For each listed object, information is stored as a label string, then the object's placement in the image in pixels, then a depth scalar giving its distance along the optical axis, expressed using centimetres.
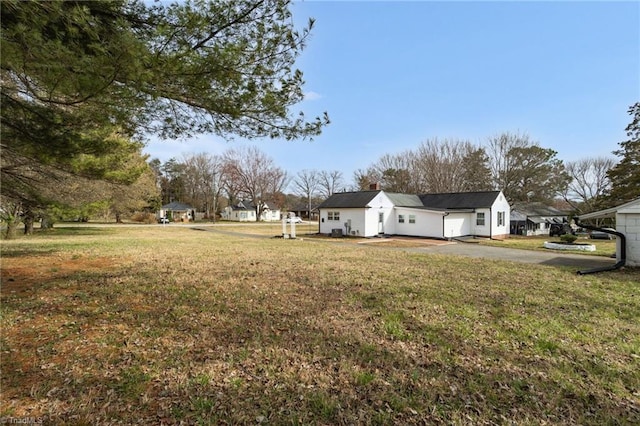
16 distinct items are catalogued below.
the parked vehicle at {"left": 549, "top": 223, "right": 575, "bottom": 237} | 2845
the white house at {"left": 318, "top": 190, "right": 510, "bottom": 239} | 2281
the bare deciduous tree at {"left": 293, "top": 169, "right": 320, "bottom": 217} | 5872
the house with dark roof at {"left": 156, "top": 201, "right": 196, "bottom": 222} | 5025
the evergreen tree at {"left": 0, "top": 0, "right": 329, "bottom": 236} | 345
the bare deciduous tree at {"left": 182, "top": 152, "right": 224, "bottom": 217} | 5412
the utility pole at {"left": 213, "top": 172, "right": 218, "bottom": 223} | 5388
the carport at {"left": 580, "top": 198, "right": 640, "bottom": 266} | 1035
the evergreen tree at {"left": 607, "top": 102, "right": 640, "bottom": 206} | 2256
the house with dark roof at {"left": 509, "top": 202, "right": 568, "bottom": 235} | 3035
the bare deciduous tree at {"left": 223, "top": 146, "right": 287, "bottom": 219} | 5203
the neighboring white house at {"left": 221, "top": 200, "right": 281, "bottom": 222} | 5578
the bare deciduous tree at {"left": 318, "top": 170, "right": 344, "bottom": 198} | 5847
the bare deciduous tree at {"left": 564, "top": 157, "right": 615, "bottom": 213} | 3594
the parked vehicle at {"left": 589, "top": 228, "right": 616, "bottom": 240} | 2503
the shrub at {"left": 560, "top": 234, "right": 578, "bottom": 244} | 1638
